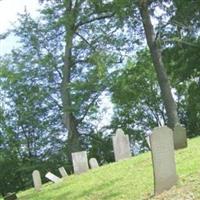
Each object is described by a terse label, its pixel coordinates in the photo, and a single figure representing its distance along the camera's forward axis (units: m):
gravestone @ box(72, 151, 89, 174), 19.39
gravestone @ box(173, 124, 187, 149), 16.97
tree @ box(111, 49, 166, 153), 43.86
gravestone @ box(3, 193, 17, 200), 17.62
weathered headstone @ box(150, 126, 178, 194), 10.78
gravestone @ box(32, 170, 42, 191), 19.20
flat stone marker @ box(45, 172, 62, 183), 19.40
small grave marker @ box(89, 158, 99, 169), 22.00
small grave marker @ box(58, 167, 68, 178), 22.12
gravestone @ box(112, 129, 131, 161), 19.89
